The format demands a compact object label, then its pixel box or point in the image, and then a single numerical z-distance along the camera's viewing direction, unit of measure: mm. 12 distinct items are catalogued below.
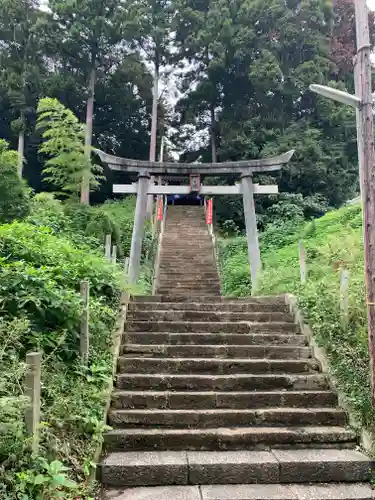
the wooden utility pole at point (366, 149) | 3453
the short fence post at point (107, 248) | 7255
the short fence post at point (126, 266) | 8414
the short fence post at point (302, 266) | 6312
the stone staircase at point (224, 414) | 3049
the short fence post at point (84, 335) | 3766
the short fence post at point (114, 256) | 7028
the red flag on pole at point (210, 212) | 13886
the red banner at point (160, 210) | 14628
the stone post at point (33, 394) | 2467
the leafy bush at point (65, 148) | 13312
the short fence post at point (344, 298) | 4359
